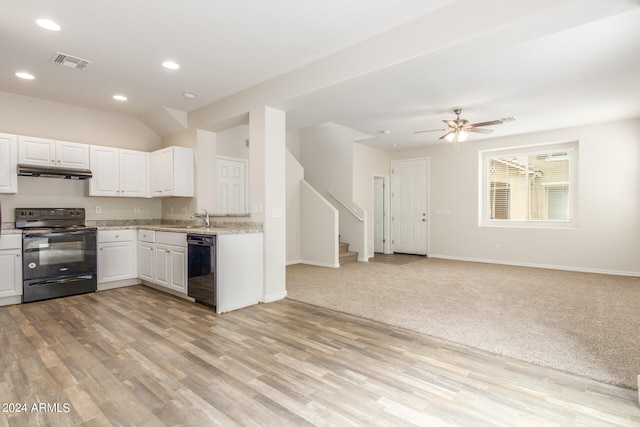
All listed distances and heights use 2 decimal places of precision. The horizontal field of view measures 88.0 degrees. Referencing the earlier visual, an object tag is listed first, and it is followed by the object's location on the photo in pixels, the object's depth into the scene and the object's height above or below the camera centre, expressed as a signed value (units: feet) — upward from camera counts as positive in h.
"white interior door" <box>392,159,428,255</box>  26.71 +0.13
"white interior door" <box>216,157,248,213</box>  17.79 +1.27
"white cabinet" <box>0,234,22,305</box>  12.57 -2.28
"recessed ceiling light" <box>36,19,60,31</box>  8.97 +5.09
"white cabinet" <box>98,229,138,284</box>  15.05 -2.19
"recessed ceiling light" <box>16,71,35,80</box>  12.32 +5.05
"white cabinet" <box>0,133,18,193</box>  13.42 +1.87
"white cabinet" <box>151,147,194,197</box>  16.40 +1.82
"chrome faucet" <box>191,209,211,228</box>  15.16 -0.41
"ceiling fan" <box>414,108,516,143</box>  17.17 +4.14
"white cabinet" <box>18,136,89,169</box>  13.96 +2.47
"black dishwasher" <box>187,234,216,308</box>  11.84 -2.25
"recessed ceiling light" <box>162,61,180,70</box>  11.44 +5.04
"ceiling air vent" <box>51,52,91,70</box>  10.94 +5.04
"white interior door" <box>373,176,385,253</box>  28.14 -0.80
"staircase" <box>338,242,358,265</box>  22.86 -3.31
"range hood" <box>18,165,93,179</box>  13.71 +1.59
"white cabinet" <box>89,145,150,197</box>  15.89 +1.82
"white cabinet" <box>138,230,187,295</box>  13.33 -2.19
